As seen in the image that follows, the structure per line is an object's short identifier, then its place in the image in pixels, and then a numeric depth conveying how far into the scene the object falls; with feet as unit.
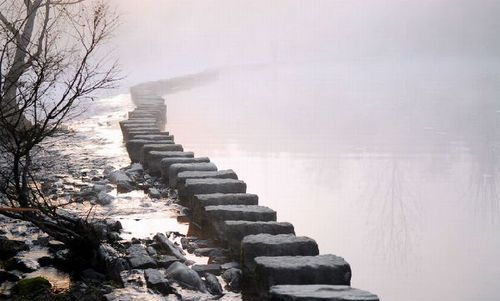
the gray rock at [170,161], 46.70
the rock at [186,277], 25.86
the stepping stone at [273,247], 26.63
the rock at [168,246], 29.63
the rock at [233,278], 26.58
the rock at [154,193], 42.83
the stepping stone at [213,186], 37.76
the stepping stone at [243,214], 31.99
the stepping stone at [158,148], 52.47
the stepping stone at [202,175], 40.57
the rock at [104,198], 40.68
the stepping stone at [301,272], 23.89
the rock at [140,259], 27.76
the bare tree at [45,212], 27.20
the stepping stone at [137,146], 56.08
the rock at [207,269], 27.89
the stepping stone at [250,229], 29.99
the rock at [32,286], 23.85
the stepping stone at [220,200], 35.01
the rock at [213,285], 25.73
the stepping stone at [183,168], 43.70
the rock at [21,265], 26.61
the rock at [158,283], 25.21
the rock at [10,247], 28.40
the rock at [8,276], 25.22
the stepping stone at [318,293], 21.17
